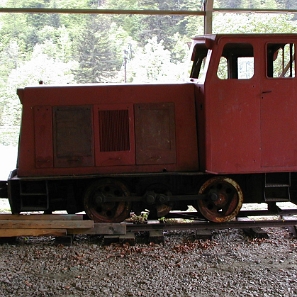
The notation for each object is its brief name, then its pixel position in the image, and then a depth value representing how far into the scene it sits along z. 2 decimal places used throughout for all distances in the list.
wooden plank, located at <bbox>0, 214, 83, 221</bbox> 6.03
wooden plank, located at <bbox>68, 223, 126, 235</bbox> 5.85
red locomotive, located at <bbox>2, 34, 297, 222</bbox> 5.92
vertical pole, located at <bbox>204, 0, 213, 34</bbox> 7.86
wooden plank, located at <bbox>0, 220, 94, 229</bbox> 5.72
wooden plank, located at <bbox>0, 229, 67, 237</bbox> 5.71
